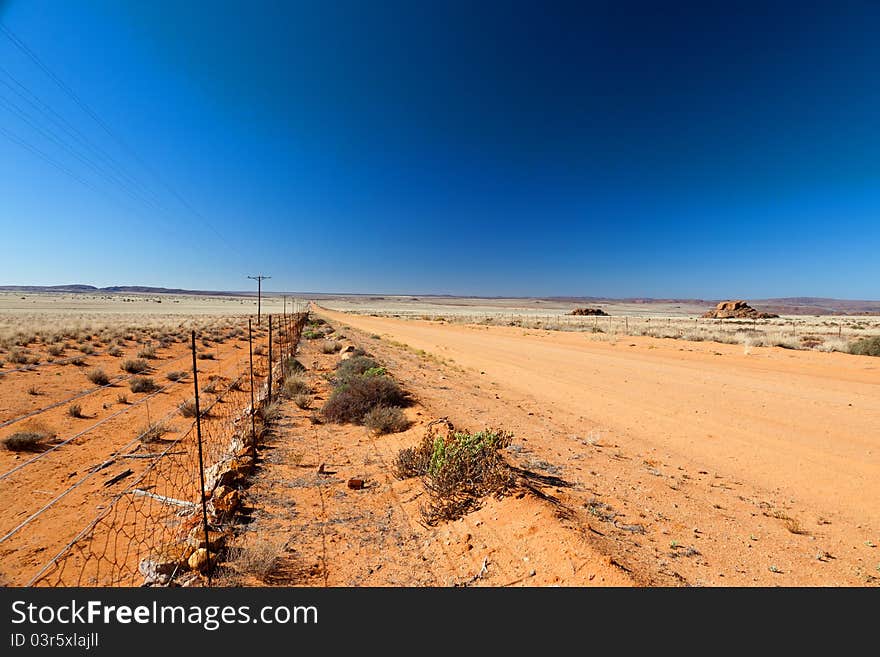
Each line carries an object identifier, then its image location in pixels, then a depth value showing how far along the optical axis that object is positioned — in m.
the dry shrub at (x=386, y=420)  6.98
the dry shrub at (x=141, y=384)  10.77
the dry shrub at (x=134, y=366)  13.28
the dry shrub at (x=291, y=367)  12.03
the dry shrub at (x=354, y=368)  10.16
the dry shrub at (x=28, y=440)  6.50
